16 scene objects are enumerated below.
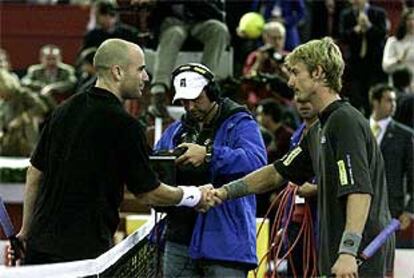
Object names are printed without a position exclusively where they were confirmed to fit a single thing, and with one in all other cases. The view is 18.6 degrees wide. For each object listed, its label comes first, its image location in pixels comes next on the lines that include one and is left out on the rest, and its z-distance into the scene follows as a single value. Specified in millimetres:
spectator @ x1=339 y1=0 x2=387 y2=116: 13875
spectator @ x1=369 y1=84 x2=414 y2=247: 11002
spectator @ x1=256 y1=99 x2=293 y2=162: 11883
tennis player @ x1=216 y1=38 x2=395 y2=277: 5953
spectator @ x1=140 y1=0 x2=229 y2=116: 11094
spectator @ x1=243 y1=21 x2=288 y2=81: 12781
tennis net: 5297
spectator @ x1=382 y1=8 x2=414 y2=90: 13812
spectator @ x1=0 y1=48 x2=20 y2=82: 15802
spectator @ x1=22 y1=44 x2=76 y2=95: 15609
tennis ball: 13023
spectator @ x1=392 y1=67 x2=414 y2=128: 13070
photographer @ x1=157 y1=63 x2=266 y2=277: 7020
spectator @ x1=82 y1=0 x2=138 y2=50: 11469
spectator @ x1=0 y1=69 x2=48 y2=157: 14305
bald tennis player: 6324
